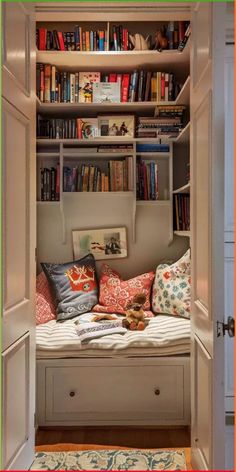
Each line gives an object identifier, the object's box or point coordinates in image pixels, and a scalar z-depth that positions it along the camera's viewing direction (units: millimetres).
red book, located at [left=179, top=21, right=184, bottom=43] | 3663
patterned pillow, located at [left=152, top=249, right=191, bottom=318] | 3539
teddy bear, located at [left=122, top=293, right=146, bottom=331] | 3346
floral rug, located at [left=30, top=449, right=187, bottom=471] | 2596
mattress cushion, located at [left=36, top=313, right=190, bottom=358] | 3135
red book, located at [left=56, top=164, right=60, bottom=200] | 4004
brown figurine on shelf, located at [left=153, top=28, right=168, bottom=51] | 3653
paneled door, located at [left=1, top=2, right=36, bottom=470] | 2033
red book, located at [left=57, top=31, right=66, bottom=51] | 3715
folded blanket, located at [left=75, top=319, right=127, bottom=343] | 3150
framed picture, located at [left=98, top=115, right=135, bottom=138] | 3971
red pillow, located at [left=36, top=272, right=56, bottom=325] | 3631
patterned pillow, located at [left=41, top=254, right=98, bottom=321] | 3736
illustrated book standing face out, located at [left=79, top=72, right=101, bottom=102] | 3906
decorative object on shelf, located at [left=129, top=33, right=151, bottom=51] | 3705
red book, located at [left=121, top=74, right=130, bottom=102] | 3895
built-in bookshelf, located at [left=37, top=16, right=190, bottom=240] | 3848
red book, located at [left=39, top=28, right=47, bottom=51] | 3721
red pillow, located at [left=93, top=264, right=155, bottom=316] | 3820
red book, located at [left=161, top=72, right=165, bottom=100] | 3875
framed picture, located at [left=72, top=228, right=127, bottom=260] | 4133
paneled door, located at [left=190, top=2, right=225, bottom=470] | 1827
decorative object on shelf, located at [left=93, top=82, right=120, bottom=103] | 3891
